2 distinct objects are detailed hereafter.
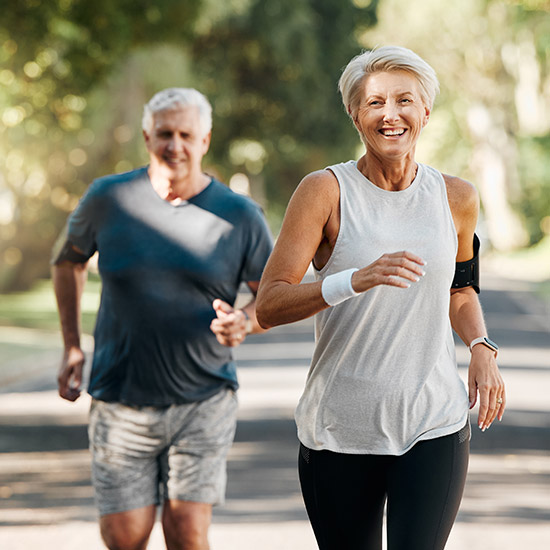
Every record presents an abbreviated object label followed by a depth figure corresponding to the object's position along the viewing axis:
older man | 9.09
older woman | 6.93
